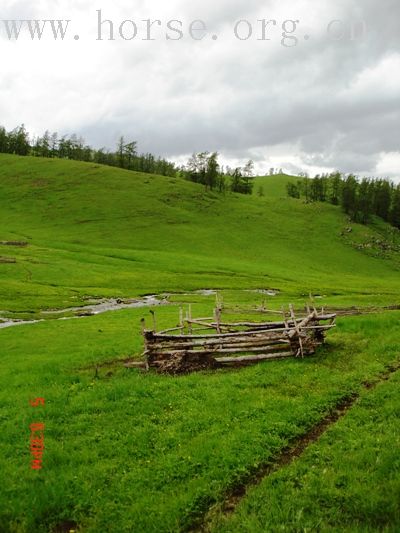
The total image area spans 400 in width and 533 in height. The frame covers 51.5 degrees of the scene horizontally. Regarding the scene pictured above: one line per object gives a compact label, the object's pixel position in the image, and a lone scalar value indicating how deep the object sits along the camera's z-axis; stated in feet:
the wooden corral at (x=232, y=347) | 58.85
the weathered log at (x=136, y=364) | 60.90
